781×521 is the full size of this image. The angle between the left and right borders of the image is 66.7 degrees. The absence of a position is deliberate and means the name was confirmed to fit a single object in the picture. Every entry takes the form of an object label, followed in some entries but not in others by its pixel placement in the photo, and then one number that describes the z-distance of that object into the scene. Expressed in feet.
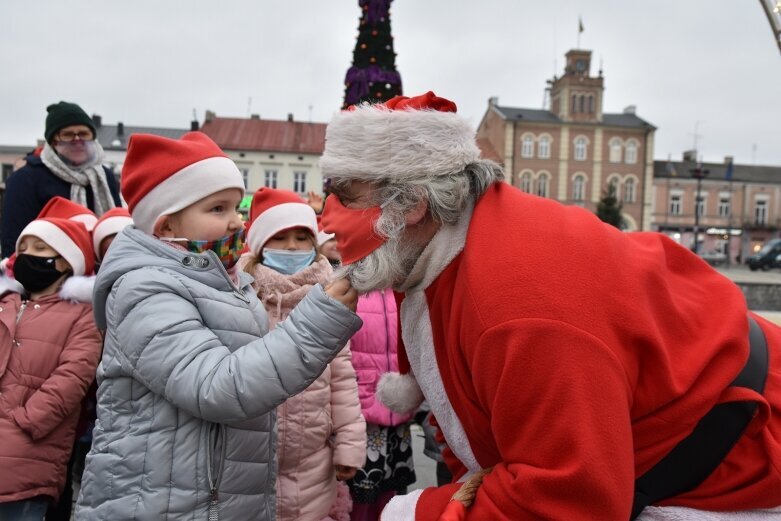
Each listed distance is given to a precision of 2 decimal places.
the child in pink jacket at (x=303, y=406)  9.06
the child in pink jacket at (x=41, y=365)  9.11
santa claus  3.98
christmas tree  21.07
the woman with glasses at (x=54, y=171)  13.12
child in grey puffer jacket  5.56
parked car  114.32
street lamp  100.07
